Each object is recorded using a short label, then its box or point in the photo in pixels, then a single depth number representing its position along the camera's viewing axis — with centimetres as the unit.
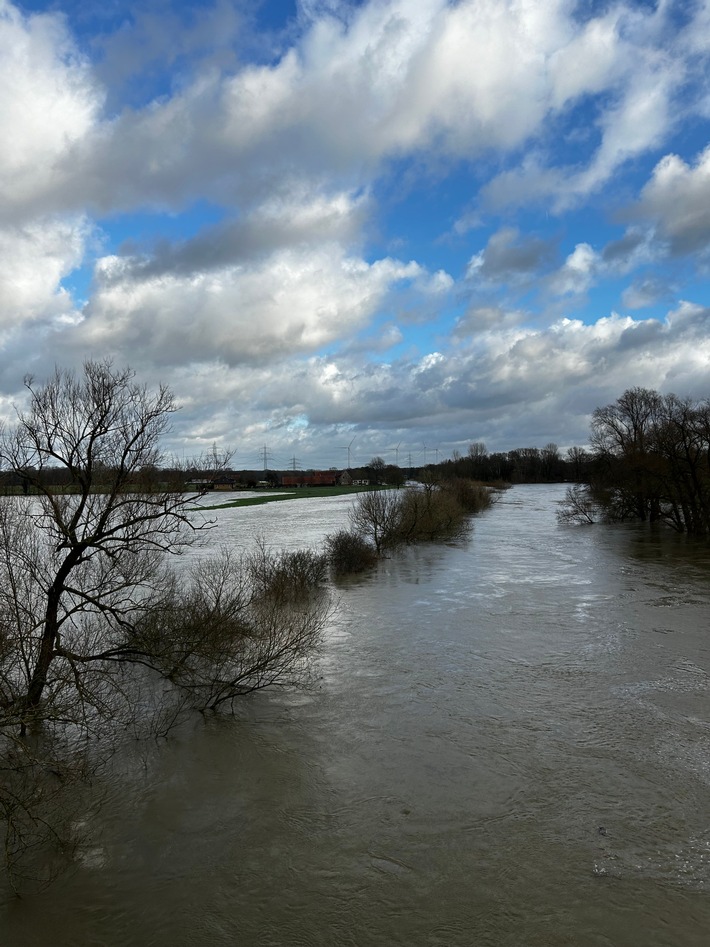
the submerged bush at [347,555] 2898
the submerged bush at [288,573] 2014
